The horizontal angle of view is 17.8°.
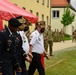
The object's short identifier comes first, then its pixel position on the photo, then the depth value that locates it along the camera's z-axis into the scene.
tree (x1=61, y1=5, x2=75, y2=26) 46.79
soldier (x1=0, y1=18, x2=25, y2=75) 4.78
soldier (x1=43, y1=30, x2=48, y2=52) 12.47
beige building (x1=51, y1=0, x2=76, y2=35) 48.81
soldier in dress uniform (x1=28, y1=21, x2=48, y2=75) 6.60
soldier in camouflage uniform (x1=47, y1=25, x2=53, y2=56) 13.15
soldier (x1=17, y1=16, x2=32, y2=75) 5.39
